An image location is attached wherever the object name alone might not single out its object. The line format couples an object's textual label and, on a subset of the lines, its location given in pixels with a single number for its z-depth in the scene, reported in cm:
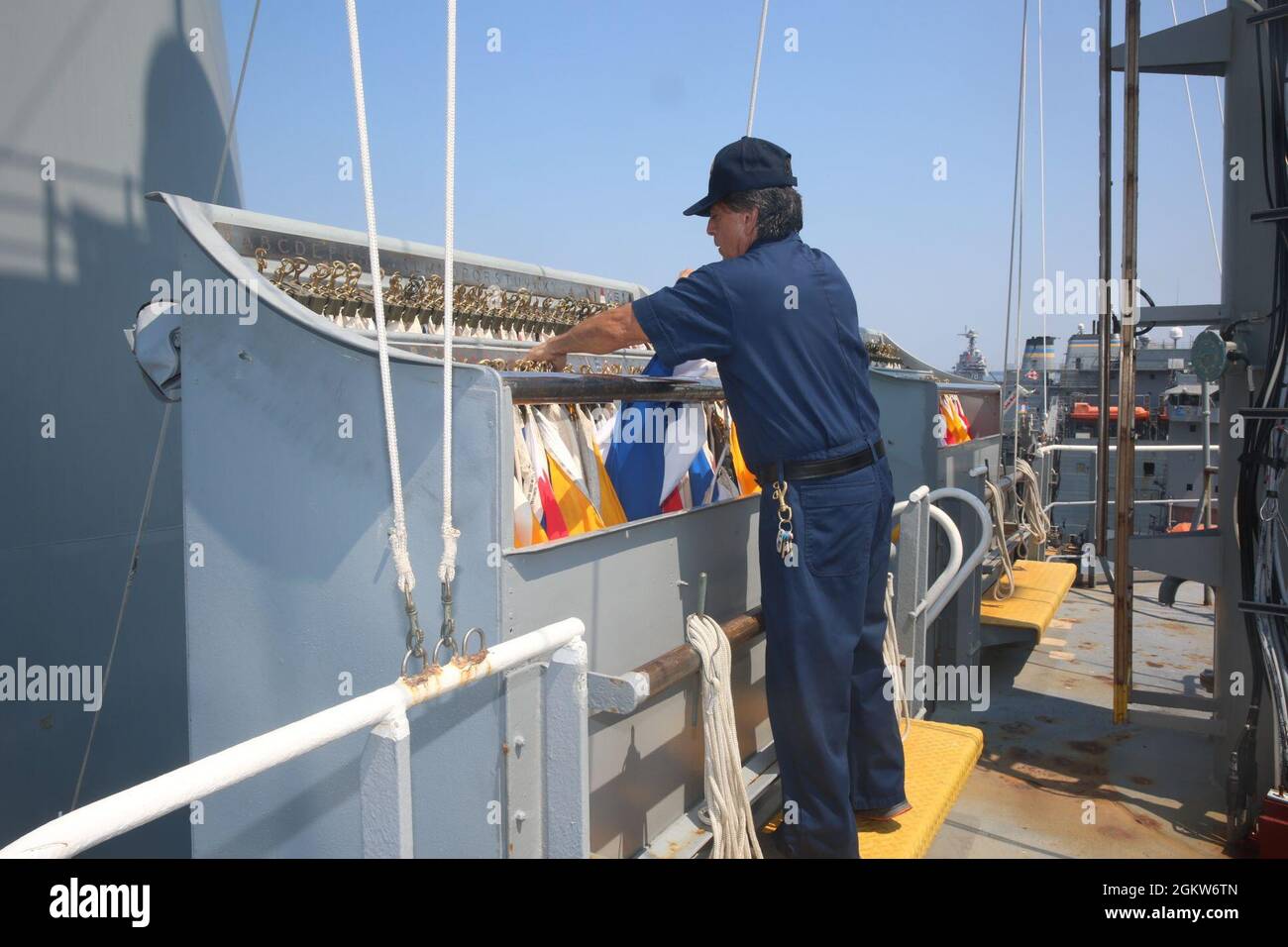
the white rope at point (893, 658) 299
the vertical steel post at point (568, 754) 165
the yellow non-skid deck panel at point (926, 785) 258
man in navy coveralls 227
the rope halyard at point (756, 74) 314
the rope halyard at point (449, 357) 165
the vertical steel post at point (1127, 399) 370
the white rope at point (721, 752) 227
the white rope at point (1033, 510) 718
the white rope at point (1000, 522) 601
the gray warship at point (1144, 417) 1838
